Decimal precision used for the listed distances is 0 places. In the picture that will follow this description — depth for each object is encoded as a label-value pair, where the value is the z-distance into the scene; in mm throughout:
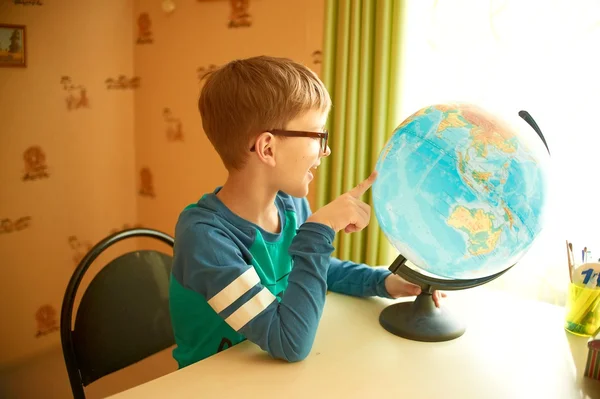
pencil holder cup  1147
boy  1003
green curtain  1639
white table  900
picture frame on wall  2100
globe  915
